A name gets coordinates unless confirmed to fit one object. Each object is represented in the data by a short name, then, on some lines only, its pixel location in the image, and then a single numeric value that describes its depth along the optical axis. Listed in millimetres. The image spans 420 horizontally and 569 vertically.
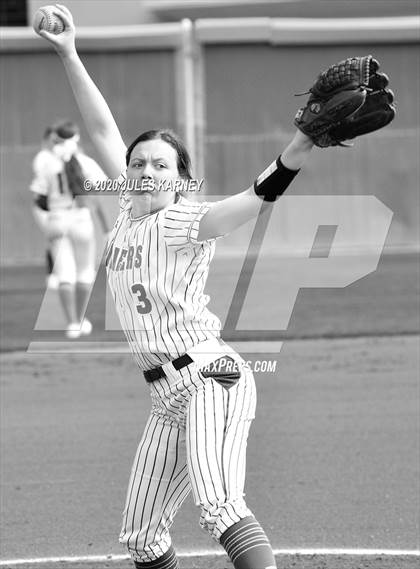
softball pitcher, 7918
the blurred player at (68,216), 23469
